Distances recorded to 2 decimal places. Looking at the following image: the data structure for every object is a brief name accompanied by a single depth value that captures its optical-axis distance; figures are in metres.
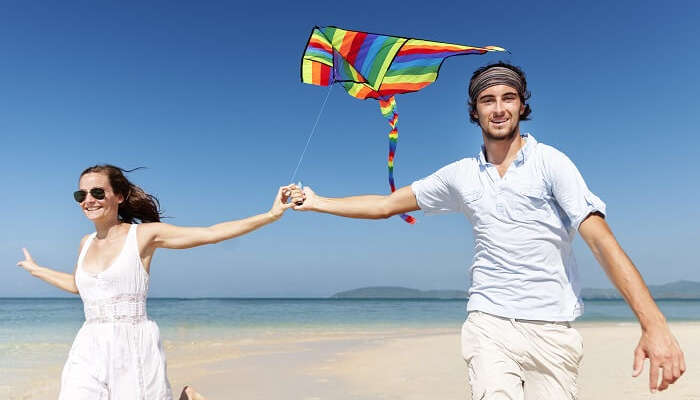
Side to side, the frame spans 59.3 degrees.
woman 3.94
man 3.05
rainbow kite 4.79
